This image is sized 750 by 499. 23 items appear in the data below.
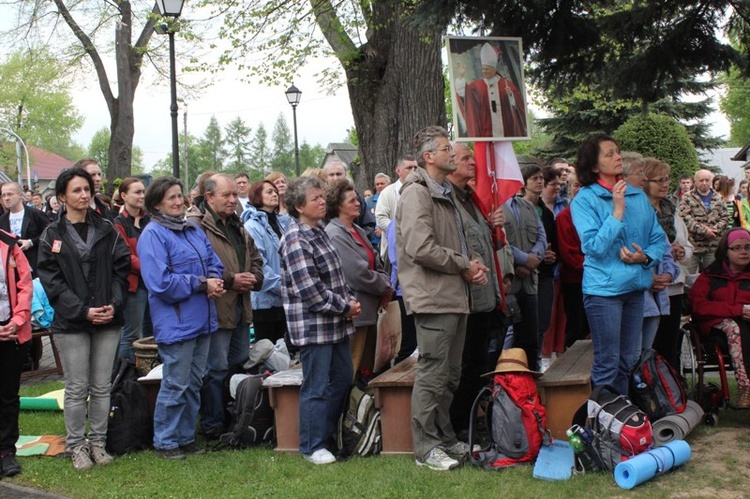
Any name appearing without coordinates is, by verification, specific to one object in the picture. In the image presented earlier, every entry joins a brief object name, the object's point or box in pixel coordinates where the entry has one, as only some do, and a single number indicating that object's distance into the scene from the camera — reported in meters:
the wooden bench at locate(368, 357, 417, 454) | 6.22
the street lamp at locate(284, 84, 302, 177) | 27.39
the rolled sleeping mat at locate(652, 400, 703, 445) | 5.84
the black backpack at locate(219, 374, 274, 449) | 6.61
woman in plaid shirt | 5.97
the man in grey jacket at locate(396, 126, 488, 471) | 5.62
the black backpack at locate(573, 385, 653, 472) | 5.34
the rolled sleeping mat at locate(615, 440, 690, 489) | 5.08
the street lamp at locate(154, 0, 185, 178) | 13.55
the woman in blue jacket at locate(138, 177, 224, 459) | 6.19
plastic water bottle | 5.43
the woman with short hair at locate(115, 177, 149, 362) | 8.16
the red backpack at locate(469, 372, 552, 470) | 5.70
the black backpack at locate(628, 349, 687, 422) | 6.16
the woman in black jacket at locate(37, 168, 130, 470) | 5.93
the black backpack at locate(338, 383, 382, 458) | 6.19
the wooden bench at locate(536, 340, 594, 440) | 6.11
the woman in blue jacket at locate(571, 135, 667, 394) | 5.80
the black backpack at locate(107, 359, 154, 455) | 6.43
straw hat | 5.86
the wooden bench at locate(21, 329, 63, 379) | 9.59
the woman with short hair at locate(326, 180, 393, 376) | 6.59
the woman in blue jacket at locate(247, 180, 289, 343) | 7.80
